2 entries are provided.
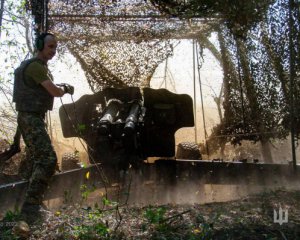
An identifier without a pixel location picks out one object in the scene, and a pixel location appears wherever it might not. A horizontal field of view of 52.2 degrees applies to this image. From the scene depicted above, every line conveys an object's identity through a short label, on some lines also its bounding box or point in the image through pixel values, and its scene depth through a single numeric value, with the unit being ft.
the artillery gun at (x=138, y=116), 15.14
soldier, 11.95
